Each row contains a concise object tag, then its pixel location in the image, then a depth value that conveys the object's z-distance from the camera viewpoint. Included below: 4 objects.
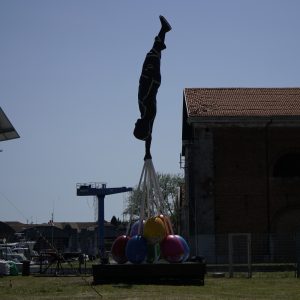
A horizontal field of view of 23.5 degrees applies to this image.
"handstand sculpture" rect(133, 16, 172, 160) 23.19
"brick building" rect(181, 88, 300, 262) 41.03
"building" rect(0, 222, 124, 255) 96.93
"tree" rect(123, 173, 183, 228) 84.76
